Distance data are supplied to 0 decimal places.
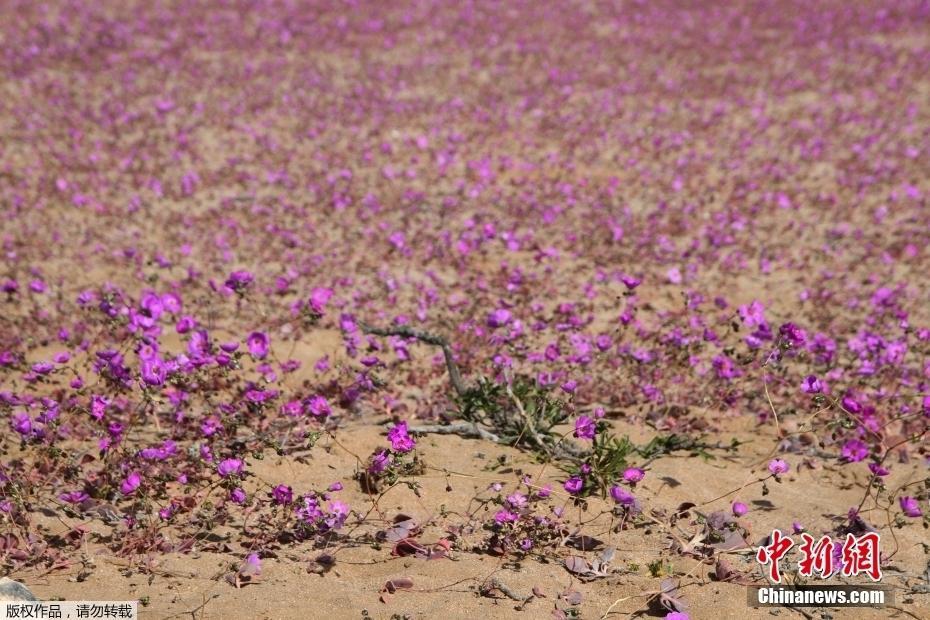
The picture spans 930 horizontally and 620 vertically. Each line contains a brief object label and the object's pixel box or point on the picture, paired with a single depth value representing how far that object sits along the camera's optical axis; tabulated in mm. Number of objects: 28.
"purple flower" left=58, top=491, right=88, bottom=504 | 3984
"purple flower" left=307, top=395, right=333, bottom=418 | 4461
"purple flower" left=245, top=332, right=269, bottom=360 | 5293
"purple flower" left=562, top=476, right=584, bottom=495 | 3926
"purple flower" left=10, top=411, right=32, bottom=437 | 4242
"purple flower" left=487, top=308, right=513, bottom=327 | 6086
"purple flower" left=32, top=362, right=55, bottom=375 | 4480
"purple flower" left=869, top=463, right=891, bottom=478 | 3940
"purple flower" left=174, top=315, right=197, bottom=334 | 5062
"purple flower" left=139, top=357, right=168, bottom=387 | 4301
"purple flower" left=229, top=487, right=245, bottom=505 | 3902
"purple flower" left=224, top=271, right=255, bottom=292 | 4824
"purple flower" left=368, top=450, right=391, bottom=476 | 4035
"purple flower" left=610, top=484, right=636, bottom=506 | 3848
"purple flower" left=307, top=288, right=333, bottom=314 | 6798
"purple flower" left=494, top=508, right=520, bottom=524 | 3803
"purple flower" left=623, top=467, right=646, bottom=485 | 3992
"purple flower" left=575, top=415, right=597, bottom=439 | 3975
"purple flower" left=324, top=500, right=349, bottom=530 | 3836
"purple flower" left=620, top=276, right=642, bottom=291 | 5160
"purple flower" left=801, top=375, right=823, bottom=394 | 4211
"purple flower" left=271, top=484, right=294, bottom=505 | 3818
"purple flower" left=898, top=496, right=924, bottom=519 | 3830
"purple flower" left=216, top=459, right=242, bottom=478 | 3990
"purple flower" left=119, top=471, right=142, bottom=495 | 4010
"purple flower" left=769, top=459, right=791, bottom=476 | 4086
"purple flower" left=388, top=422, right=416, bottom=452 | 3928
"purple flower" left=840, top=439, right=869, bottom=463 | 4375
